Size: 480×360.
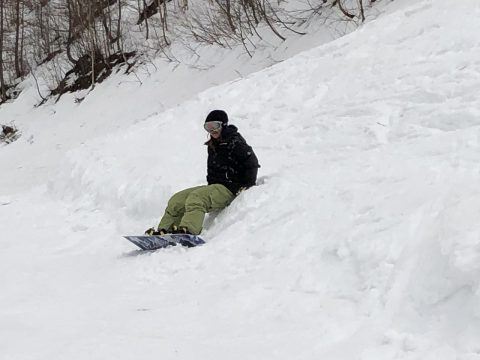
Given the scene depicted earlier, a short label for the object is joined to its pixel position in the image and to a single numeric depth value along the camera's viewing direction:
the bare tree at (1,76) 49.83
